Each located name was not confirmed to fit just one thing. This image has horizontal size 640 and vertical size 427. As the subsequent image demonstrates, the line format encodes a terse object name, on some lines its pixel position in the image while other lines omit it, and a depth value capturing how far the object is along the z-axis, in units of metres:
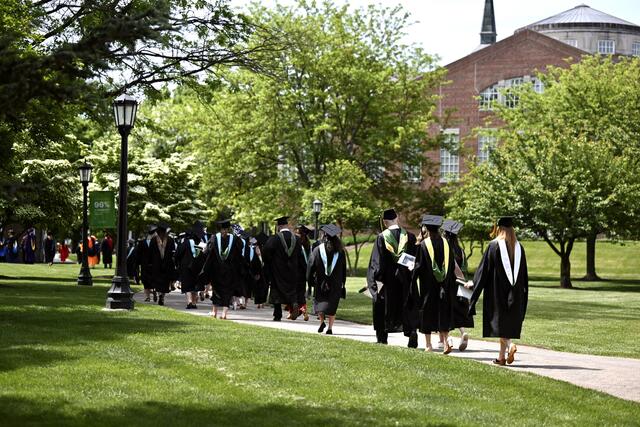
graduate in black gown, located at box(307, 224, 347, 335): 16.55
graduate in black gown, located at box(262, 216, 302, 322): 19.55
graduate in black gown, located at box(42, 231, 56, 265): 53.91
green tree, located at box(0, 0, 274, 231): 5.90
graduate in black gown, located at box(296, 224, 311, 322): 19.89
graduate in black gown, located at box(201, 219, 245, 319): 19.52
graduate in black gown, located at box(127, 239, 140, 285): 26.66
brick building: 70.88
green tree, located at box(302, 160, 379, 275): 47.88
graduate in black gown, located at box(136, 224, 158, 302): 23.61
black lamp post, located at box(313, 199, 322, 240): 37.78
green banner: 29.86
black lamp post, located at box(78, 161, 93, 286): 29.16
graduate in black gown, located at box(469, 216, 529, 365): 12.28
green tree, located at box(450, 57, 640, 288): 43.56
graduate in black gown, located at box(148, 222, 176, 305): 23.34
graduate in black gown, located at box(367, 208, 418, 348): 14.49
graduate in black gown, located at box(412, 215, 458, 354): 13.73
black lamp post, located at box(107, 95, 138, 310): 18.11
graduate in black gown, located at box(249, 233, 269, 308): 22.00
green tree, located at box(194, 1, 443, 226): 49.62
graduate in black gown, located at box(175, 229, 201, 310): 22.23
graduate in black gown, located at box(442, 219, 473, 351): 14.22
